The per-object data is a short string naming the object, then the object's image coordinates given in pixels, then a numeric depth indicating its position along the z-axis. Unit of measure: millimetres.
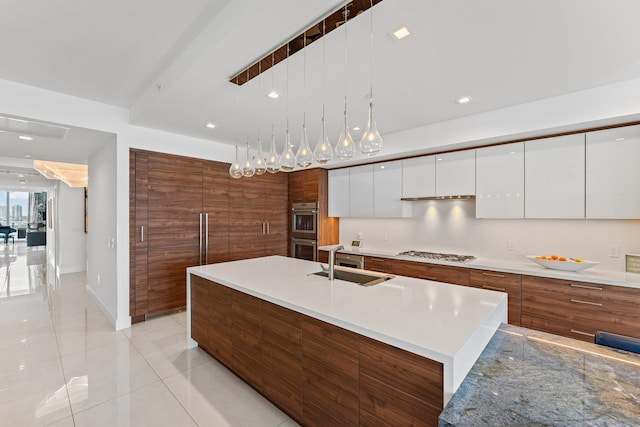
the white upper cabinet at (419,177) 3777
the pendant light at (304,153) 2232
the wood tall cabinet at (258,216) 4605
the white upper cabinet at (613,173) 2520
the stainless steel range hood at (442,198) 3525
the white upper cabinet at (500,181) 3121
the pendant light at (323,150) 2150
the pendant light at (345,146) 2023
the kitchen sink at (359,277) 2317
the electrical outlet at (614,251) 2768
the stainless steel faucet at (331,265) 2330
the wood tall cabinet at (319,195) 4875
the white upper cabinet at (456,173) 3445
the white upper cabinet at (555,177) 2775
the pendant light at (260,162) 2609
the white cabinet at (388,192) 4113
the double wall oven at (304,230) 4883
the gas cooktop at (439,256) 3441
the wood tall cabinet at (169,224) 3627
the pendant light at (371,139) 1861
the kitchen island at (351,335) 1221
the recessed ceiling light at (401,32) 1727
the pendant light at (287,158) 2337
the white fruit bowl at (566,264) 2642
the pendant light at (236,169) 2770
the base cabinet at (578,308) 2352
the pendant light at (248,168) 2693
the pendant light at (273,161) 2488
